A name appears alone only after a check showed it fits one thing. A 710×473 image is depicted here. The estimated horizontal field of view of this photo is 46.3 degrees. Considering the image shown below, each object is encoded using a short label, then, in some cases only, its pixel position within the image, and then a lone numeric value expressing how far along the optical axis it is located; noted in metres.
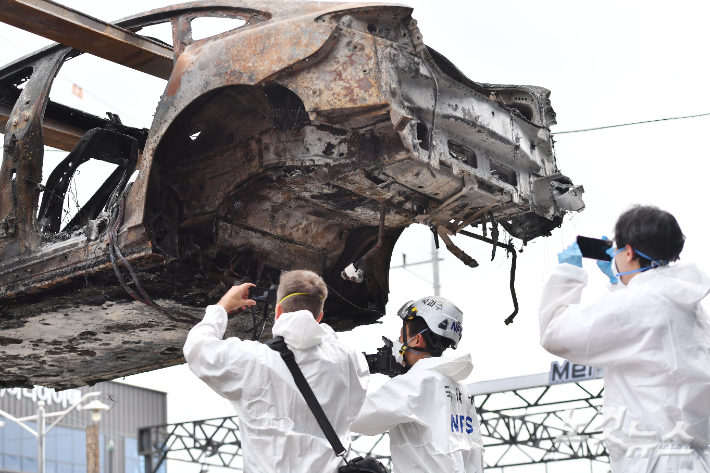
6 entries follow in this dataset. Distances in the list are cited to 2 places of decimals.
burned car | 3.86
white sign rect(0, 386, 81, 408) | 35.84
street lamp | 18.11
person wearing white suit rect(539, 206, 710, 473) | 2.74
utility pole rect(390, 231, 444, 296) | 25.25
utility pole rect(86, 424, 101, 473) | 13.55
